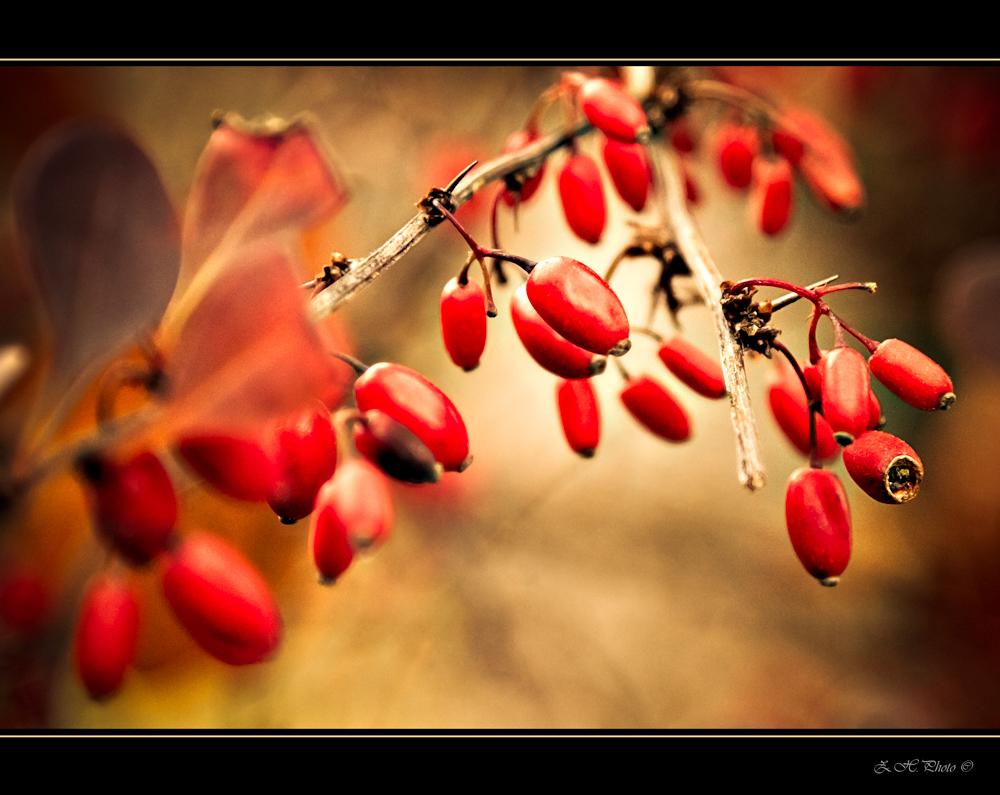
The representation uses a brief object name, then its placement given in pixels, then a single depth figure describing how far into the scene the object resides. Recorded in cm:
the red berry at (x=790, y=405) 15
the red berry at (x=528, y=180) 15
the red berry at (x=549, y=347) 14
